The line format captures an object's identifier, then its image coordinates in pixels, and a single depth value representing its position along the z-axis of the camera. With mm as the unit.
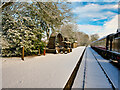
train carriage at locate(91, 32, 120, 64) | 6789
